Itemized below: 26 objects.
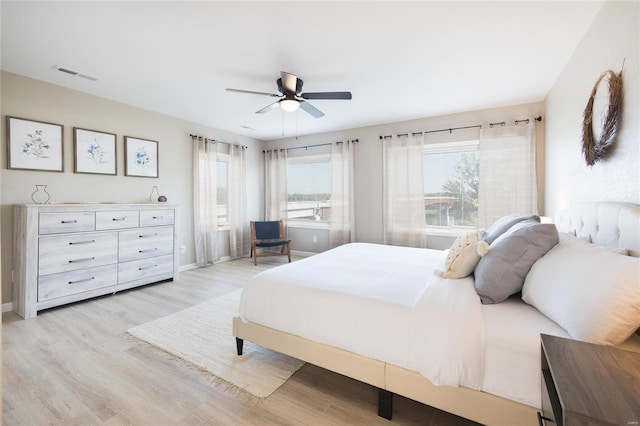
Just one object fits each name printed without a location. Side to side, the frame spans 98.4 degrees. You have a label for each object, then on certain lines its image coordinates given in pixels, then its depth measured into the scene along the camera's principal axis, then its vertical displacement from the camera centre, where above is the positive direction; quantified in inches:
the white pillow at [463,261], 74.5 -13.4
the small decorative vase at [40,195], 124.7 +10.1
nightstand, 27.1 -19.6
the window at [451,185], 167.3 +16.8
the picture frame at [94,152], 136.9 +33.5
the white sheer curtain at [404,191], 177.9 +14.0
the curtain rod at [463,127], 148.9 +50.2
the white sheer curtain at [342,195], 203.6 +13.8
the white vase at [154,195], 168.7 +12.6
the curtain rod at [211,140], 187.7 +54.6
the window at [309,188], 222.5 +20.8
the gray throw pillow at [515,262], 61.4 -11.5
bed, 48.4 -23.3
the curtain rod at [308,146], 202.4 +54.6
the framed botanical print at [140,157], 156.3 +34.4
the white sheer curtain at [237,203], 215.9 +9.3
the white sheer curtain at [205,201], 190.1 +9.9
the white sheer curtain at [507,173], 147.9 +21.0
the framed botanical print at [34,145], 117.5 +32.3
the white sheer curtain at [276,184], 235.3 +25.9
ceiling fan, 107.2 +48.8
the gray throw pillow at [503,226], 83.5 -4.9
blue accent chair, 203.1 -18.1
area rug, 75.5 -43.7
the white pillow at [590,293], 41.4 -13.9
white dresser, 112.1 -16.0
